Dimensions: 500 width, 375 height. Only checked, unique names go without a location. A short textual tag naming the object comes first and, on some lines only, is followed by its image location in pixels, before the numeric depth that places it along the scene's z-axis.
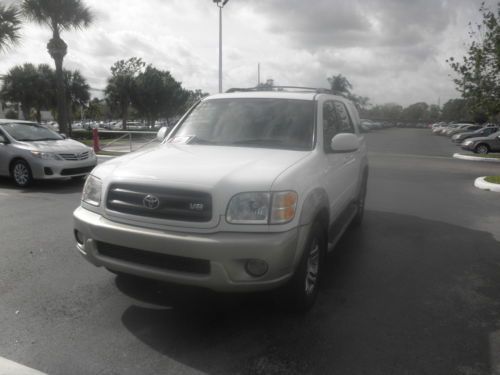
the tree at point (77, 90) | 47.53
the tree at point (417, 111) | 148.48
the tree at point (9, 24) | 17.08
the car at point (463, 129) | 37.87
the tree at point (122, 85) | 43.12
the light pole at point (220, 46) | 22.29
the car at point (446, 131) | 45.16
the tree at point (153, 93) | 43.75
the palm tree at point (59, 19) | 20.61
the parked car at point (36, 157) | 9.16
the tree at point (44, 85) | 46.34
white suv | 3.01
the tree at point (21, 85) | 45.81
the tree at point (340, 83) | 80.95
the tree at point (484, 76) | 12.68
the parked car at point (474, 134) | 27.48
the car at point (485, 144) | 21.98
